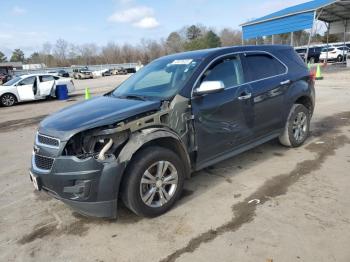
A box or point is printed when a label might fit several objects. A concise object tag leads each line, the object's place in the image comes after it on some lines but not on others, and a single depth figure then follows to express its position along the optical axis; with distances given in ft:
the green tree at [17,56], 405.47
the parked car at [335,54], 119.34
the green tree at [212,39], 248.30
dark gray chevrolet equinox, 11.18
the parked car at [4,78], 113.93
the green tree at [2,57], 376.31
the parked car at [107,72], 188.14
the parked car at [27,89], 54.19
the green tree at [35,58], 382.34
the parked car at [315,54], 131.49
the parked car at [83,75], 171.42
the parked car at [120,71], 193.30
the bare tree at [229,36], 295.73
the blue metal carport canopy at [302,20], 74.54
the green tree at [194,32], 350.64
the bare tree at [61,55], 362.33
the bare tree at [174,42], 334.44
